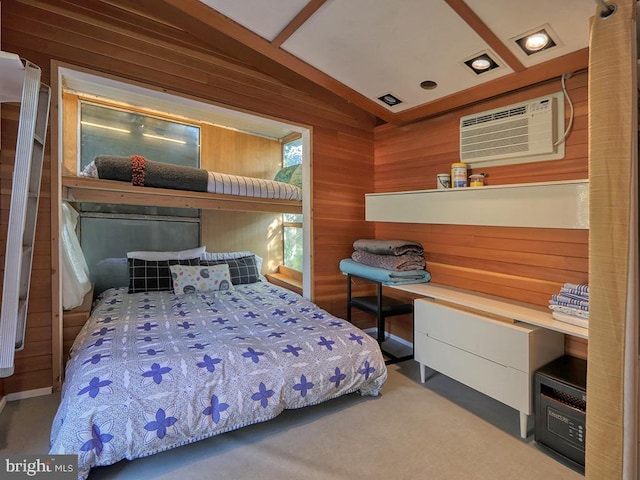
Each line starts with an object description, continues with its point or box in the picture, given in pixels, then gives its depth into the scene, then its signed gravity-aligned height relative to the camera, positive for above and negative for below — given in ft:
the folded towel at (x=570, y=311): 5.27 -1.23
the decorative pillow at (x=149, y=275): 10.18 -1.18
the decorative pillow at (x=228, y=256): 11.78 -0.65
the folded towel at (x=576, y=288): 5.40 -0.87
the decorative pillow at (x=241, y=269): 11.51 -1.12
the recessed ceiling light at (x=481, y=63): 6.14 +3.39
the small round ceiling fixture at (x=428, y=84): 7.28 +3.48
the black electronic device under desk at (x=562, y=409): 4.95 -2.74
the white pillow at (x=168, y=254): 10.67 -0.55
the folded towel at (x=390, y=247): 8.73 -0.26
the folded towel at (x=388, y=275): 8.43 -1.00
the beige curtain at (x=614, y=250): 3.15 -0.13
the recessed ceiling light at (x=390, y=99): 8.28 +3.62
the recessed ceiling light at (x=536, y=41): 5.27 +3.29
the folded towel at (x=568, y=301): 5.32 -1.09
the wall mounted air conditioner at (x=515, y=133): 6.38 +2.24
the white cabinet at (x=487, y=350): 5.59 -2.17
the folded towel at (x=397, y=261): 8.63 -0.65
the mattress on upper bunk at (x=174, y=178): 7.54 +1.56
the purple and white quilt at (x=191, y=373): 4.47 -2.22
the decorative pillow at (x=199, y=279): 10.20 -1.30
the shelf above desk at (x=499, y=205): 5.64 +0.69
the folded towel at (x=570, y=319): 5.20 -1.36
